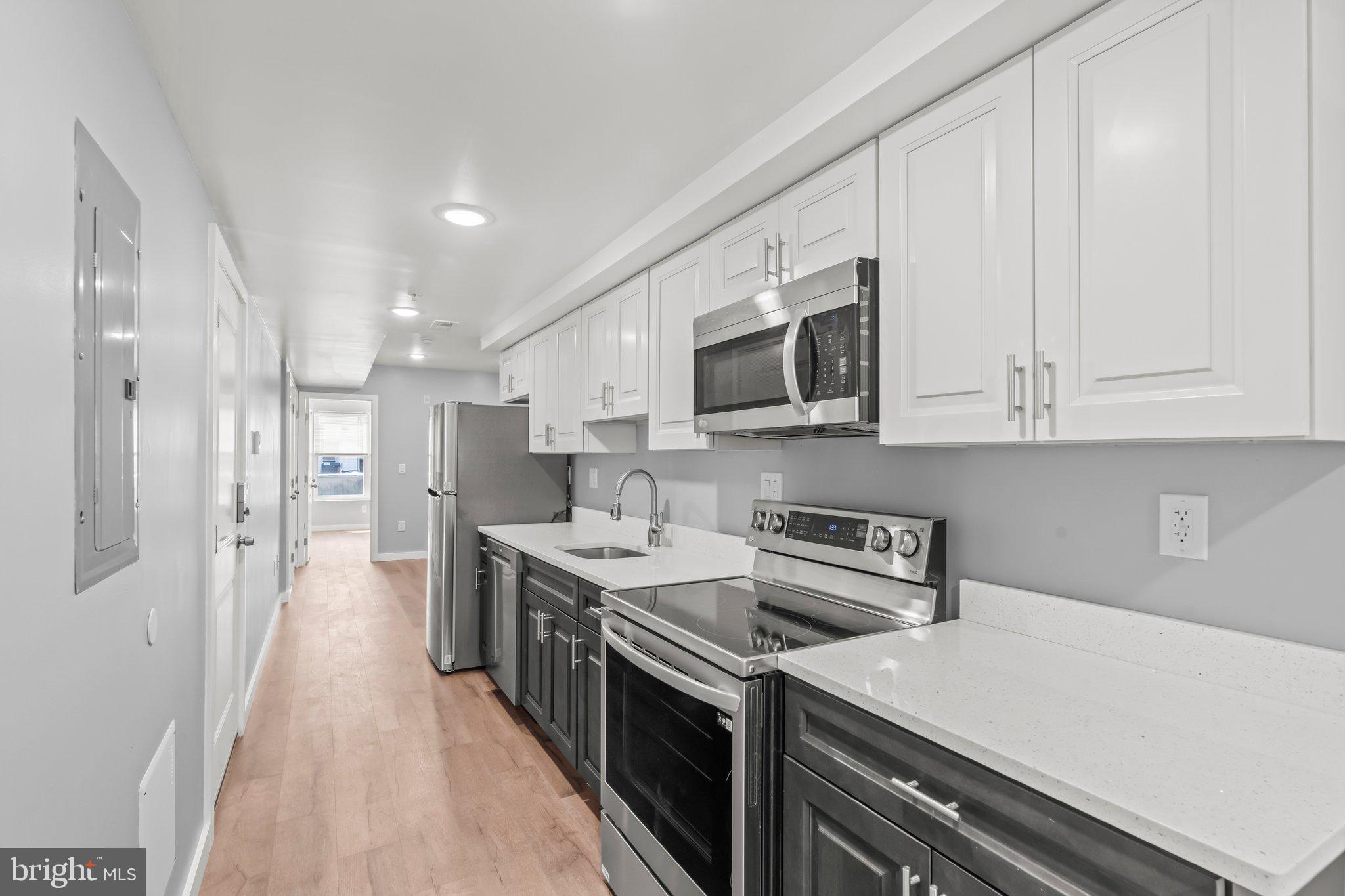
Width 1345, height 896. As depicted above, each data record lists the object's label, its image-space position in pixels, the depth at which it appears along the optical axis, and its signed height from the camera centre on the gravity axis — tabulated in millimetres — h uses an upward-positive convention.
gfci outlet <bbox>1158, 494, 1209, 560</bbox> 1284 -149
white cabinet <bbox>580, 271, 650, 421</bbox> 2848 +442
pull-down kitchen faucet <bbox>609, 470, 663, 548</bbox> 3104 -329
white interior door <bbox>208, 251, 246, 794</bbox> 2402 -288
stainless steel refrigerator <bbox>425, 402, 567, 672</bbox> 3959 -309
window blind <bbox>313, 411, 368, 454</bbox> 10695 +254
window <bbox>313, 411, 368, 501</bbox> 10742 -115
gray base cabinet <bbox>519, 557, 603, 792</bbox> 2406 -872
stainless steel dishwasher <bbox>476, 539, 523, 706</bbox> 3340 -886
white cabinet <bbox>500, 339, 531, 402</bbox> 4453 +546
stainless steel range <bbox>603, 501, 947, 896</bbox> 1441 -561
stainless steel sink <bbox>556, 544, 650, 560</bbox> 3191 -498
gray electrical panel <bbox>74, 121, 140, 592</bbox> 1089 +149
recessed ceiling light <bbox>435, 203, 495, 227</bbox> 2492 +896
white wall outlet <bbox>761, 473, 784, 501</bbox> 2455 -139
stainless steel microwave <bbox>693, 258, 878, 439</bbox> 1645 +254
